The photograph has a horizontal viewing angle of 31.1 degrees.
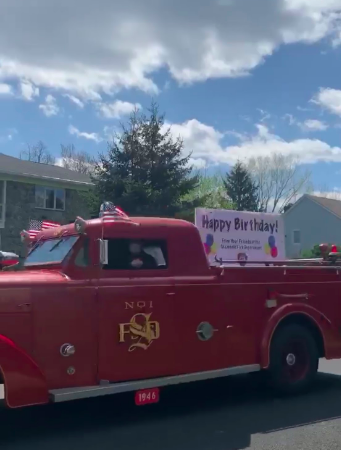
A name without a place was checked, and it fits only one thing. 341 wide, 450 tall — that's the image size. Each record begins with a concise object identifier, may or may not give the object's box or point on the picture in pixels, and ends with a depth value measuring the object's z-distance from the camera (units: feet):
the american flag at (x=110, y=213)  23.39
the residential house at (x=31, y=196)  98.94
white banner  35.68
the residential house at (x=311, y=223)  163.84
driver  23.12
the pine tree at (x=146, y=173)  85.35
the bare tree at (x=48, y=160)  204.00
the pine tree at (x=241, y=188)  175.94
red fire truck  20.02
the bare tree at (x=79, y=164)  203.10
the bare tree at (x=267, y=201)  187.62
